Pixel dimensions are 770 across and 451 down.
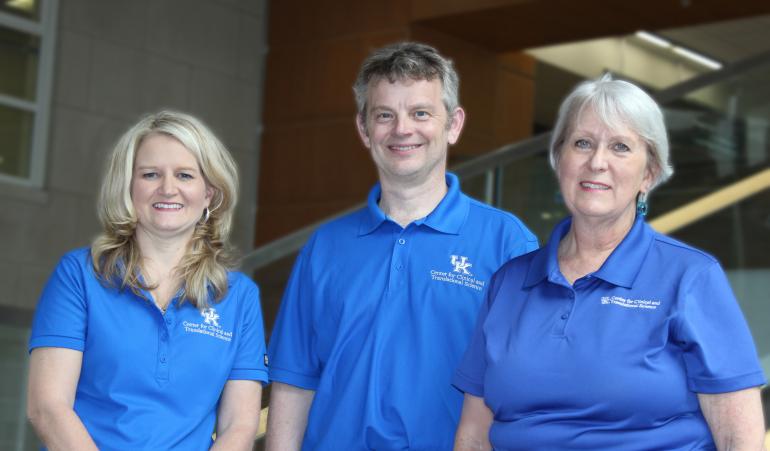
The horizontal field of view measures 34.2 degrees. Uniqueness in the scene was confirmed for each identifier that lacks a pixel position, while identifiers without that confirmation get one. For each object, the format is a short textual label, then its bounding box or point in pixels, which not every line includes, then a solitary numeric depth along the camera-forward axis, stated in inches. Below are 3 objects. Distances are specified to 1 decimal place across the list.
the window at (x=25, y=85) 383.6
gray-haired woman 94.0
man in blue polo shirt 115.9
